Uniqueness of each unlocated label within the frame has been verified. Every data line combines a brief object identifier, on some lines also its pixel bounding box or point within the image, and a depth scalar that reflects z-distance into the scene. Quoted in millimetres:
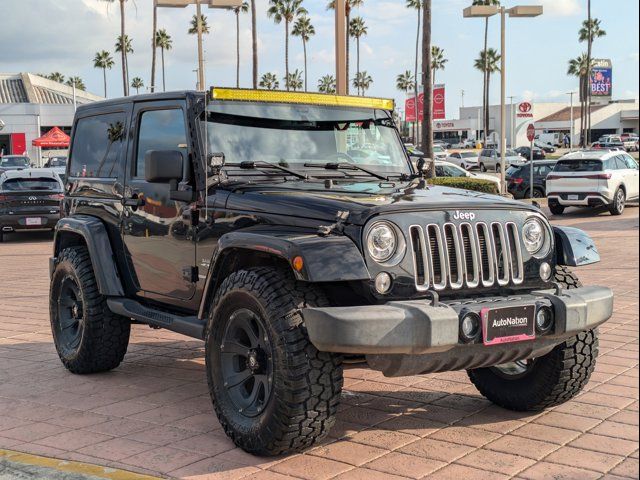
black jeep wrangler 4531
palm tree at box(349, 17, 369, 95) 83562
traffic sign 29211
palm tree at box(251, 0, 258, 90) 42625
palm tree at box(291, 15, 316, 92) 82000
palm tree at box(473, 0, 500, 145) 74125
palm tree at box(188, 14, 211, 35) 68688
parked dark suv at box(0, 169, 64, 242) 19266
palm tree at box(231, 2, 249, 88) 67312
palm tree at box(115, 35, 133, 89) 78619
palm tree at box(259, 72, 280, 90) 100881
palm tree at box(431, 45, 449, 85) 94038
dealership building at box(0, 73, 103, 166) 66125
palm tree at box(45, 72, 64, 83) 123750
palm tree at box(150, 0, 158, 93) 40503
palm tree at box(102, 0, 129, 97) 56456
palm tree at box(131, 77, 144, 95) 112412
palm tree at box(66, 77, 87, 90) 114975
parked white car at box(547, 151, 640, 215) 22578
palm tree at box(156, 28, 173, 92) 81006
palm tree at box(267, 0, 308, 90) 69750
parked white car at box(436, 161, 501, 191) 31547
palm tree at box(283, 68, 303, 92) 93231
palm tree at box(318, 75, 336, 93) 109750
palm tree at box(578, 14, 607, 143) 81500
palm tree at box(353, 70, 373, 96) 108750
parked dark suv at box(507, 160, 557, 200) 28859
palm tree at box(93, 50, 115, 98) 93125
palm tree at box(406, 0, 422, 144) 73875
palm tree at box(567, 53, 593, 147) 87919
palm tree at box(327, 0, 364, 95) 66819
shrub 24548
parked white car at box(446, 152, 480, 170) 54594
